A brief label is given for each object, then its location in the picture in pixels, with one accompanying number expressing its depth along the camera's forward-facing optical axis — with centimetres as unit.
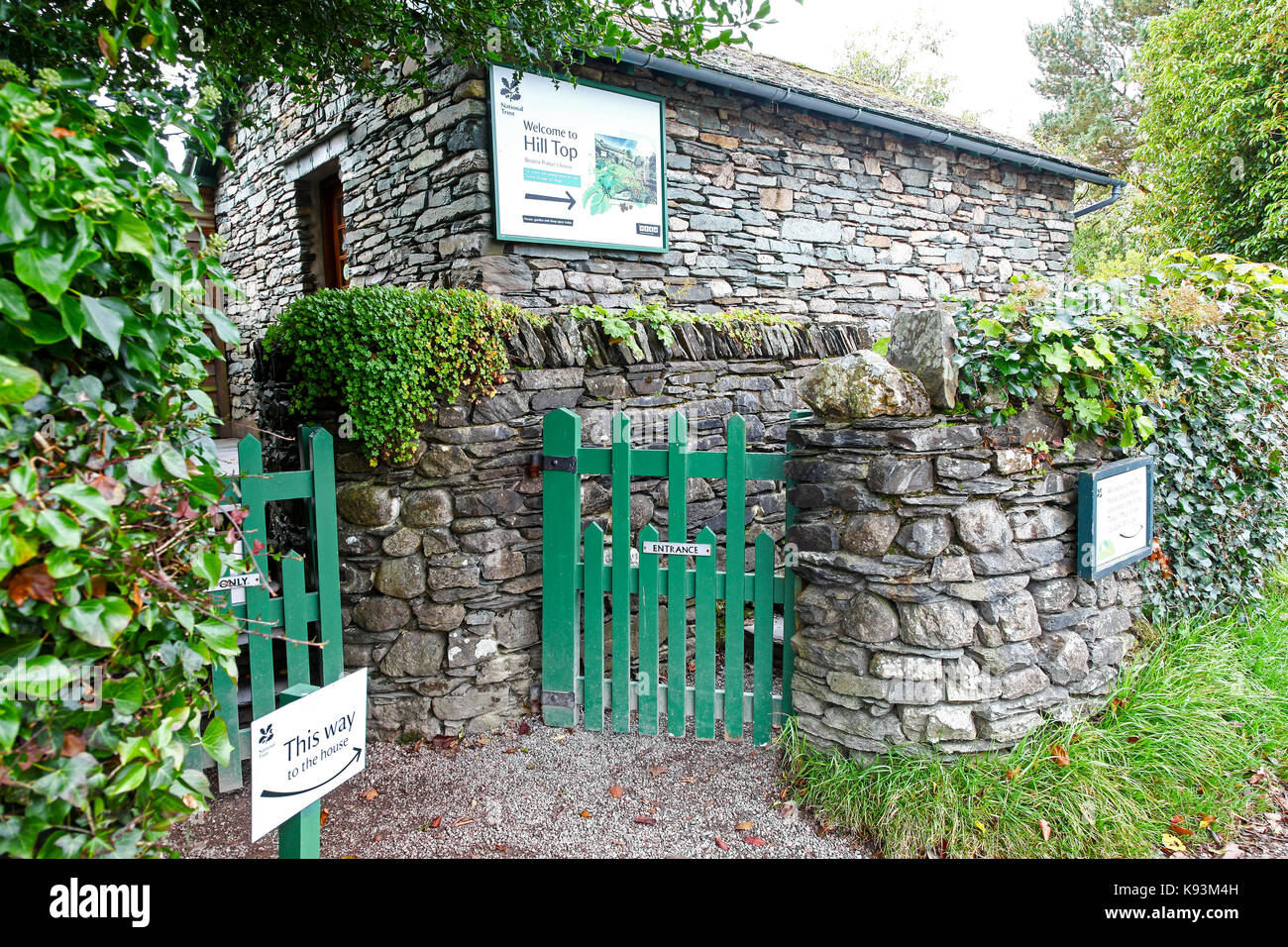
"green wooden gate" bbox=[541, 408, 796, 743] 322
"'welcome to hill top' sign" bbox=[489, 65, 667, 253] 505
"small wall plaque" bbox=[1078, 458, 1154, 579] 304
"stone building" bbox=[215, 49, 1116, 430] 528
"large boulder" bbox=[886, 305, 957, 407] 288
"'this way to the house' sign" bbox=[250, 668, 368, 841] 164
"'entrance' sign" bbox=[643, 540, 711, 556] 324
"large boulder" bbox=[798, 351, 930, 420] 285
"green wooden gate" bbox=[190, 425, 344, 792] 301
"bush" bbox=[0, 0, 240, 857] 116
